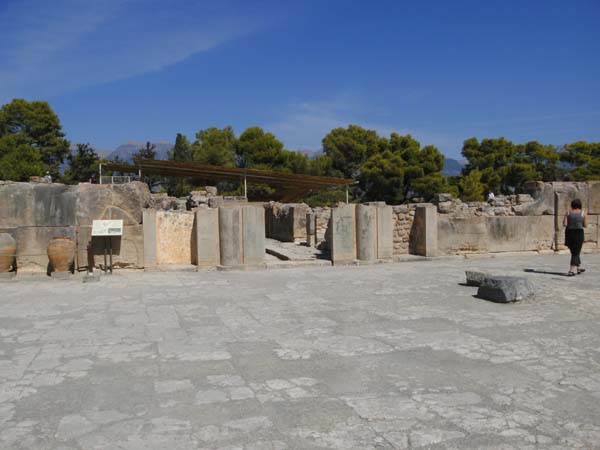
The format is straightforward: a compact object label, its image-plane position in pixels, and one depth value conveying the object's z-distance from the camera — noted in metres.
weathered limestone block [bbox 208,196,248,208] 18.78
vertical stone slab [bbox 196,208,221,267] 11.06
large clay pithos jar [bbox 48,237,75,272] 9.99
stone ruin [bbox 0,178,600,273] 10.51
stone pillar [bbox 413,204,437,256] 12.65
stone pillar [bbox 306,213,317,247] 16.78
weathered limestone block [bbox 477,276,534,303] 6.94
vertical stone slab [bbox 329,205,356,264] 11.75
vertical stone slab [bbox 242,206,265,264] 11.25
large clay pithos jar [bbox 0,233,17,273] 10.08
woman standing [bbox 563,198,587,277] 9.36
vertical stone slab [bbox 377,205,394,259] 12.15
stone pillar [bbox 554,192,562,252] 13.66
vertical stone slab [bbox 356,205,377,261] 11.93
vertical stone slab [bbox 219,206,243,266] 11.11
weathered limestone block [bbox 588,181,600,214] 13.83
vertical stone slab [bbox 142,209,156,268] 10.84
